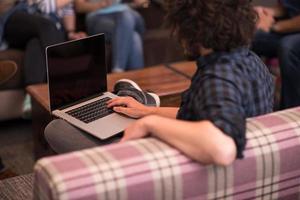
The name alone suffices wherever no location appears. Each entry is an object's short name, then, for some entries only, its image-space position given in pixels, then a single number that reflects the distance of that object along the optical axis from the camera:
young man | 1.19
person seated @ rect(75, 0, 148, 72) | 3.22
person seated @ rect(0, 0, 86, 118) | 2.90
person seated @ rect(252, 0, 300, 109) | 2.73
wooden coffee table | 2.34
